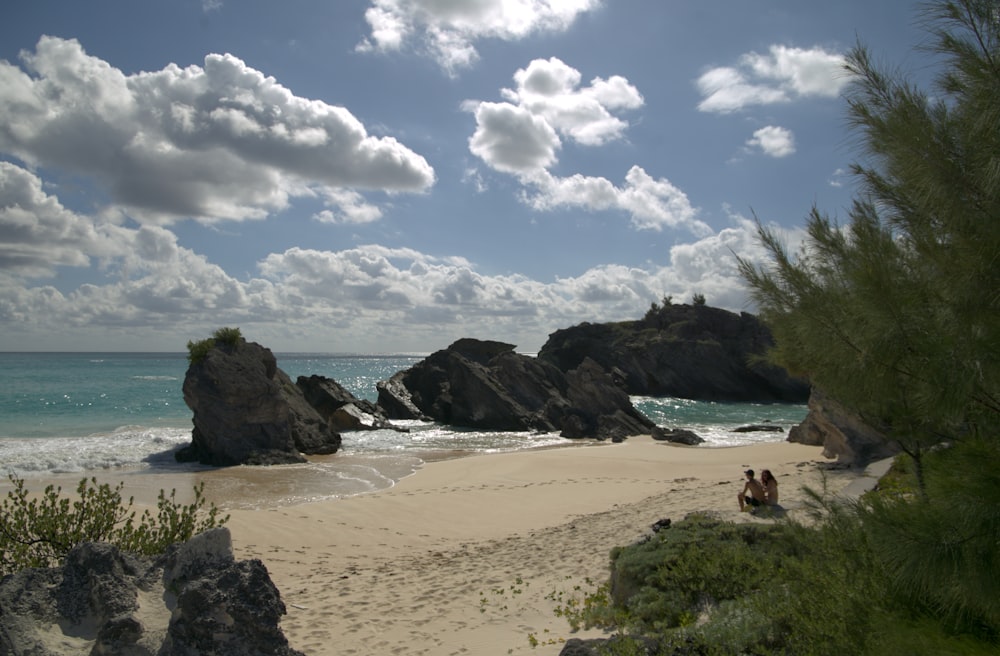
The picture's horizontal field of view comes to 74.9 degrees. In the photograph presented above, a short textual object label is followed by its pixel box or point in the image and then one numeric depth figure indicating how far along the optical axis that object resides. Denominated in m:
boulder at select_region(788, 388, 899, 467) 17.00
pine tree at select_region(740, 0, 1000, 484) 3.89
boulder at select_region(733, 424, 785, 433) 38.56
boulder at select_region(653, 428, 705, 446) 31.31
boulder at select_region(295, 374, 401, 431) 37.16
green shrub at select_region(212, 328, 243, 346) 25.72
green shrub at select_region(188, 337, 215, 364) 24.97
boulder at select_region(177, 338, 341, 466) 23.72
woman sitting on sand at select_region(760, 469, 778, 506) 11.81
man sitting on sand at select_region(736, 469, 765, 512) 11.76
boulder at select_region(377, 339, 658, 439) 36.62
